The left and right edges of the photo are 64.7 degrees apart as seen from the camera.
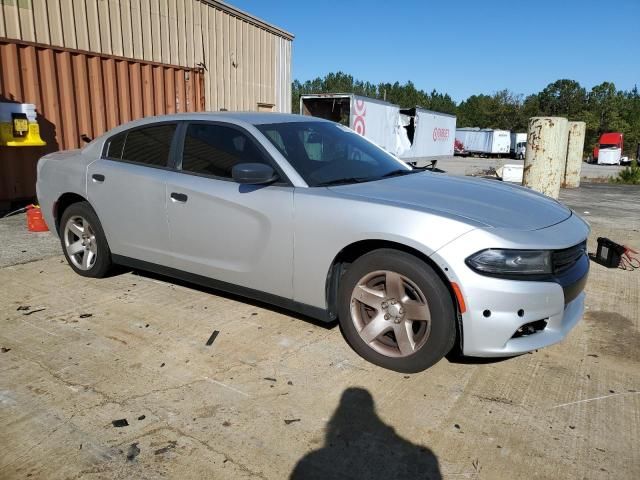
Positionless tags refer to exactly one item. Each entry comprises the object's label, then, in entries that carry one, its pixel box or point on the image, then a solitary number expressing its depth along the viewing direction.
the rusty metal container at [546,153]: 10.24
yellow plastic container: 7.22
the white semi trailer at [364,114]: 14.62
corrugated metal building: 8.17
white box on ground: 14.02
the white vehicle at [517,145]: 50.21
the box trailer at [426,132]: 18.42
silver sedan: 2.84
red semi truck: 42.81
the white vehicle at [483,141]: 51.06
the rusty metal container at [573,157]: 15.20
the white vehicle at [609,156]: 42.81
